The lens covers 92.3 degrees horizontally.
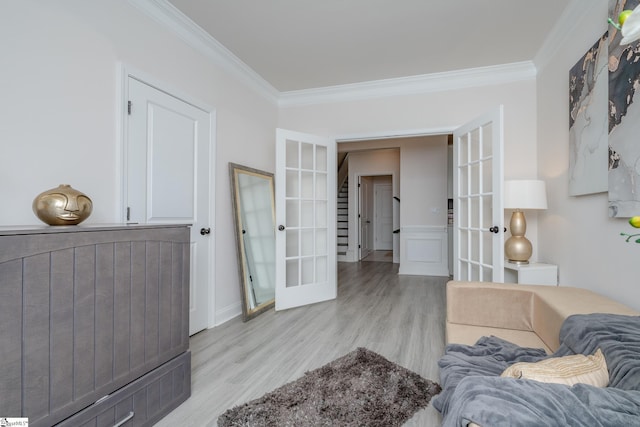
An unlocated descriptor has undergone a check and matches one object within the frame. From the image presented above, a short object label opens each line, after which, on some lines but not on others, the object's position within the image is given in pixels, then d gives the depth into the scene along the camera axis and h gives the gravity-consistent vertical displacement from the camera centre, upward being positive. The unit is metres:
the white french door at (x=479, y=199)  2.76 +0.18
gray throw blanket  0.68 -0.44
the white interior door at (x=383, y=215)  9.55 +0.06
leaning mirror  3.20 -0.21
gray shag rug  1.54 -1.01
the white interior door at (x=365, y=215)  7.49 +0.05
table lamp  2.74 +0.11
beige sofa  1.65 -0.56
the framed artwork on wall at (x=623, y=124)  1.59 +0.51
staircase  7.96 -0.06
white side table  2.67 -0.50
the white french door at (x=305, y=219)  3.48 -0.03
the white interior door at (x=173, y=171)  2.19 +0.37
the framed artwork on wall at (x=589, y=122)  1.92 +0.66
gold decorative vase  1.27 +0.04
